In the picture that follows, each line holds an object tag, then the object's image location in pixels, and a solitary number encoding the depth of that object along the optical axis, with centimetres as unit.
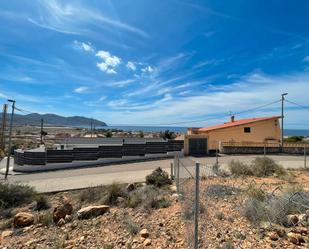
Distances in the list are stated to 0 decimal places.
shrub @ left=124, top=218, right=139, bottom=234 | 586
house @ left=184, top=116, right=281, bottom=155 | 3066
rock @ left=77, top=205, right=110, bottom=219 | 718
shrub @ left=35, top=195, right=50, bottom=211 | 885
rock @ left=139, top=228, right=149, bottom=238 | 551
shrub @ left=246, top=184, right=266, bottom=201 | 676
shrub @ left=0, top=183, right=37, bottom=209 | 927
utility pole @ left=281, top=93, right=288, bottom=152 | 2908
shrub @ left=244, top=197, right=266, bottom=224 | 550
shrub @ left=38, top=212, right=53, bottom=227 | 698
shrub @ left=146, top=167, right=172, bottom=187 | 1131
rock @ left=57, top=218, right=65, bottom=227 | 682
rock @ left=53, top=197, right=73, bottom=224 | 718
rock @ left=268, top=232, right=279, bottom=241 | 461
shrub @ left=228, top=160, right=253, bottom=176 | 1340
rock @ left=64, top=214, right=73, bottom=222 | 701
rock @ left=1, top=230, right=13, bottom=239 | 641
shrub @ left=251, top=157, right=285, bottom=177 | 1331
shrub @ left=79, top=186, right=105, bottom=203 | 940
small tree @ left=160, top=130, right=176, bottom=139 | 4014
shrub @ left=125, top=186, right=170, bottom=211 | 772
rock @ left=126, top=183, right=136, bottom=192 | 1026
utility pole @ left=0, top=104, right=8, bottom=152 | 2288
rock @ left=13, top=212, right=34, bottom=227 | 703
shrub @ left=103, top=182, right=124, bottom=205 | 885
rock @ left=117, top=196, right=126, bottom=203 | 872
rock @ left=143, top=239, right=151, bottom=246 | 514
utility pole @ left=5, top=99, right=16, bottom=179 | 1759
